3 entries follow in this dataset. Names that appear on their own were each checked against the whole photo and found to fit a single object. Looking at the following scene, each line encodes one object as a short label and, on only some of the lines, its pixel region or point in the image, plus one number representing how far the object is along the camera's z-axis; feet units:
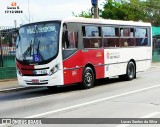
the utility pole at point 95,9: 78.12
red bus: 48.85
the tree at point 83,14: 229.25
